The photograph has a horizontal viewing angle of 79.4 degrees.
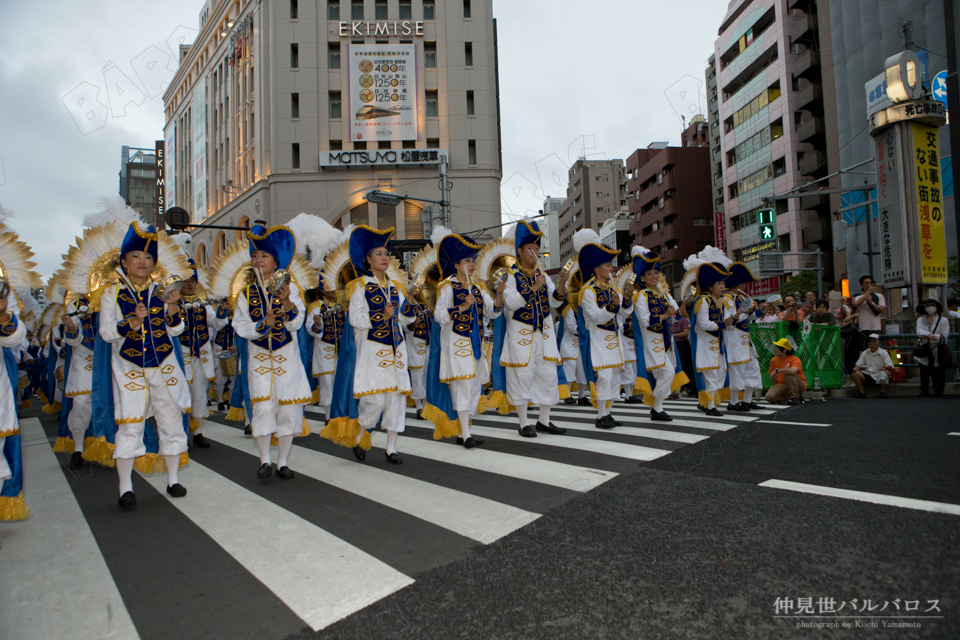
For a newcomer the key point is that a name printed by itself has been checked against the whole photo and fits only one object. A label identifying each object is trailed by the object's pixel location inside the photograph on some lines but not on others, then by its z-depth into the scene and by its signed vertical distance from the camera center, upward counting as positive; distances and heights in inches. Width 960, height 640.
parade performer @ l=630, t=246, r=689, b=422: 267.4 -2.6
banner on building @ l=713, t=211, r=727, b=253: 1843.0 +329.8
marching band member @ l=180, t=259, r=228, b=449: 257.8 +2.8
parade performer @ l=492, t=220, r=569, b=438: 239.6 -0.4
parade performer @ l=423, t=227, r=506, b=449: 223.5 -2.0
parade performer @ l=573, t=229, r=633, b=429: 255.4 +6.8
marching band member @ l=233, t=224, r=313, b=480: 178.1 -5.3
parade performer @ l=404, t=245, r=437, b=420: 264.8 -1.0
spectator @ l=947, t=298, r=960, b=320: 401.4 +13.4
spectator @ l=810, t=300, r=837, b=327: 386.3 +10.2
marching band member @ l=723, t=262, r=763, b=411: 292.0 -10.6
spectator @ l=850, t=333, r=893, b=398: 355.3 -24.3
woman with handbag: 350.0 -13.1
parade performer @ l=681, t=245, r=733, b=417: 283.9 -0.1
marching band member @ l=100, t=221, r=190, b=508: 157.4 -3.3
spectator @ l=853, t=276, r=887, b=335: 374.6 +14.2
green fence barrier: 365.7 -13.5
